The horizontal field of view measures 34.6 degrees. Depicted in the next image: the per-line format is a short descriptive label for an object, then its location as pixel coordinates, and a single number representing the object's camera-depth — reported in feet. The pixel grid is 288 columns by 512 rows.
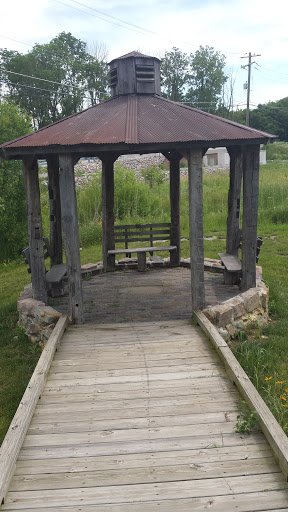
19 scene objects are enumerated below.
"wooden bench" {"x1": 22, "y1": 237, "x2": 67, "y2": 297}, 23.85
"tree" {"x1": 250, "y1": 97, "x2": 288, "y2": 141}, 176.04
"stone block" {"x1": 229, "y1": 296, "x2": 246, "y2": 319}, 20.53
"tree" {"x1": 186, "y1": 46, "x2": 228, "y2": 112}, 192.13
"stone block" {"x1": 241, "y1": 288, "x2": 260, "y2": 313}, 21.26
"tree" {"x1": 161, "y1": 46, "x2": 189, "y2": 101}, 191.42
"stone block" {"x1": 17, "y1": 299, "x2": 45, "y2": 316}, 21.39
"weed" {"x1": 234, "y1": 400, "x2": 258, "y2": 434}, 11.70
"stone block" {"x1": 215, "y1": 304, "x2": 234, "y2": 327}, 19.83
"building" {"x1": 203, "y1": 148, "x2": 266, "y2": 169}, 137.92
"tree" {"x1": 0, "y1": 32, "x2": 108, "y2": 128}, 152.15
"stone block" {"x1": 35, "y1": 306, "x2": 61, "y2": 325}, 20.27
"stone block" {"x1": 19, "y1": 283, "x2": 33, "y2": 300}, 23.30
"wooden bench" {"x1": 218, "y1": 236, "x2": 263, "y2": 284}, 24.55
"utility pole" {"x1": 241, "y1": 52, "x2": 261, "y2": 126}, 122.93
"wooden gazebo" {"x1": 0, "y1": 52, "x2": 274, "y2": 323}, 18.88
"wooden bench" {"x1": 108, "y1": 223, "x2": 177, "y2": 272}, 29.84
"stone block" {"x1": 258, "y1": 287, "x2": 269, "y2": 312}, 22.43
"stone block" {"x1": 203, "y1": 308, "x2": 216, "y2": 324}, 19.86
